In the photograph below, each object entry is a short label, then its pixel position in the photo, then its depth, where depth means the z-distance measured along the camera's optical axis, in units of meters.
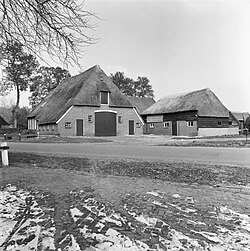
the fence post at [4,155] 8.31
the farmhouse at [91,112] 31.23
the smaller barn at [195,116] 36.31
